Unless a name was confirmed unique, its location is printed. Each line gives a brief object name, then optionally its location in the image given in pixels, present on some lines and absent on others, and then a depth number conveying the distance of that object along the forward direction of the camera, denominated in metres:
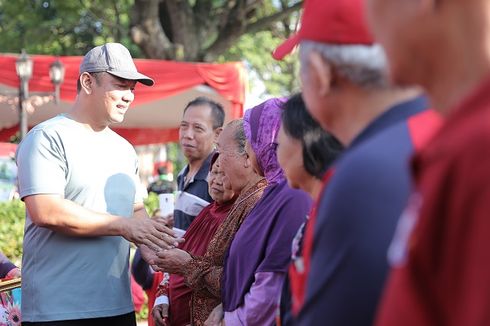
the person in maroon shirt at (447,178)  0.92
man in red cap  1.33
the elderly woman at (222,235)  3.54
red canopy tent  12.24
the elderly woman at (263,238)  2.89
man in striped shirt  4.90
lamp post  11.70
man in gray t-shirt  3.52
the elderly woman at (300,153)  2.13
